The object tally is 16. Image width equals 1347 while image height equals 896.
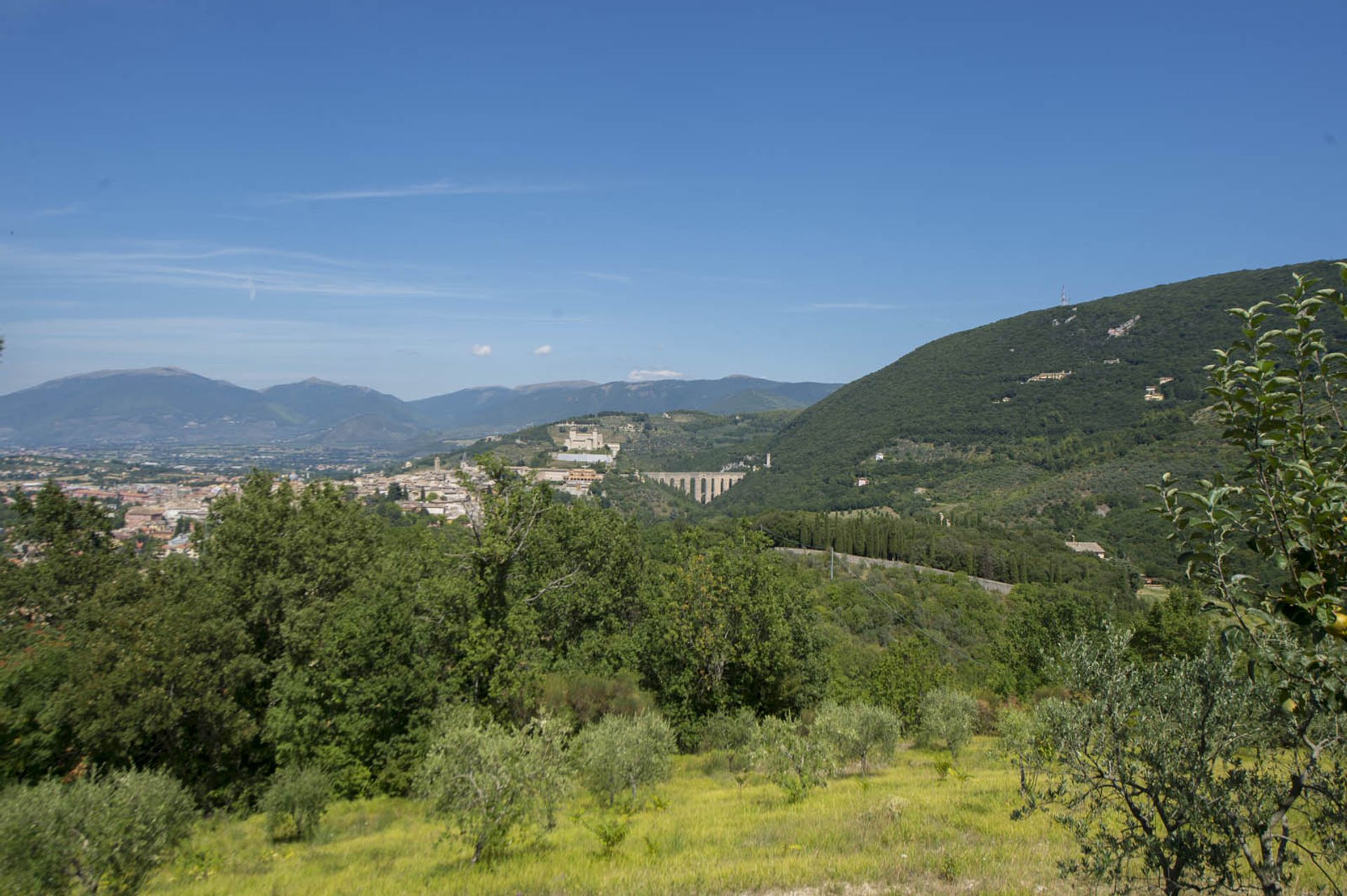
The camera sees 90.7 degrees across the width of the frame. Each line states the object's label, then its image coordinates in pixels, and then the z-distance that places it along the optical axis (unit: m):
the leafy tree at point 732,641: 23.61
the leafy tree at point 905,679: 29.22
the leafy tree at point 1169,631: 33.81
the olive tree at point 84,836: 8.38
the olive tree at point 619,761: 14.24
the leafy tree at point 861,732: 17.95
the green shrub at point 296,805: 14.29
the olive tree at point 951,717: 21.11
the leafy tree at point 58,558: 24.44
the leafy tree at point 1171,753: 4.12
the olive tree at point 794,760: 14.95
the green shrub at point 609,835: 10.52
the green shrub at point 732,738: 19.88
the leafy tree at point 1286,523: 3.31
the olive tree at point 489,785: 10.38
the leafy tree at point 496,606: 17.16
